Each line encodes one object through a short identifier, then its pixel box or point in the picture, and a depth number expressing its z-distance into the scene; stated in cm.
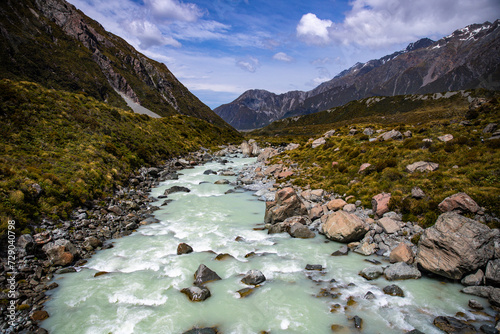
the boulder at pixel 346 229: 1639
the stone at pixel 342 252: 1534
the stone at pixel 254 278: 1266
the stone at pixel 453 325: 889
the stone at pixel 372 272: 1256
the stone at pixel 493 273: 1062
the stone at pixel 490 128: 2240
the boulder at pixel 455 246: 1136
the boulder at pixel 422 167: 2082
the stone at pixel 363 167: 2644
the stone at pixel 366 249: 1505
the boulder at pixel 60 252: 1377
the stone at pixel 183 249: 1605
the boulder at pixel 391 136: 3195
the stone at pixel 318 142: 4516
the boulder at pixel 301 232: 1814
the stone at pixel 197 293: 1145
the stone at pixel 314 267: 1383
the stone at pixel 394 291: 1123
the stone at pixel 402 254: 1342
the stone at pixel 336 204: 2152
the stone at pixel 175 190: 3089
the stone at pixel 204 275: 1281
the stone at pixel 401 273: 1236
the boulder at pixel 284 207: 2039
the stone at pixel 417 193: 1792
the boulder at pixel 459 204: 1441
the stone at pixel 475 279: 1110
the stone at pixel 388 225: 1624
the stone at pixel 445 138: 2418
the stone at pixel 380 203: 1877
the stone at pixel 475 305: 1000
